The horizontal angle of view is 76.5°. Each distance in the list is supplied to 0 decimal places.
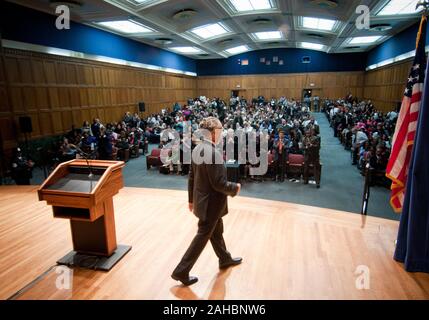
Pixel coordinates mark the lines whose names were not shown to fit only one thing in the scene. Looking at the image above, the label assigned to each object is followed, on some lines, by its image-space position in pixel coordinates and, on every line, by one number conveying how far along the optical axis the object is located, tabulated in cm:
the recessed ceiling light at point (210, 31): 1492
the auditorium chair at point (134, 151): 1045
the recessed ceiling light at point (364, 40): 1623
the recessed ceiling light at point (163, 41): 1594
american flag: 273
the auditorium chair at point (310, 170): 728
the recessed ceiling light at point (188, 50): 1970
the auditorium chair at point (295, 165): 728
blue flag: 242
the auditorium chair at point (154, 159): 848
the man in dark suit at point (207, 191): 230
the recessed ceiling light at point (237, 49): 2251
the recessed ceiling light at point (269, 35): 1771
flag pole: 262
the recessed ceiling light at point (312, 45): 2025
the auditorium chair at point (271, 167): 730
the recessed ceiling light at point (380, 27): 1248
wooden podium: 257
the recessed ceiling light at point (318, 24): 1375
